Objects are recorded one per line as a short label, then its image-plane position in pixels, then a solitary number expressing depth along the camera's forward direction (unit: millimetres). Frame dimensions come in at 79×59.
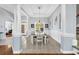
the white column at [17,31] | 1810
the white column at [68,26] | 1705
